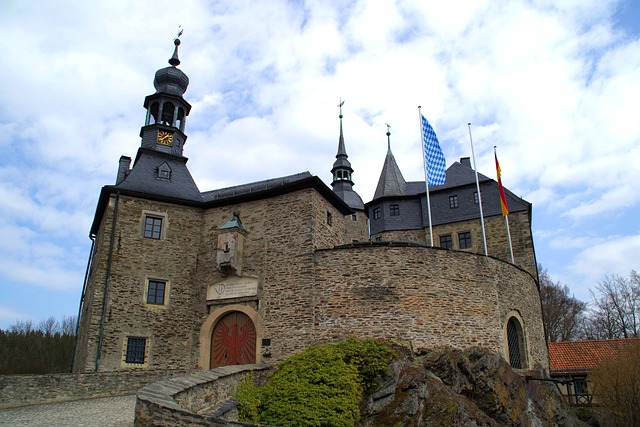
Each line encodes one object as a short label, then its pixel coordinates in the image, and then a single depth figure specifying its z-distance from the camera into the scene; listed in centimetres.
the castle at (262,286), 1544
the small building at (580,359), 2234
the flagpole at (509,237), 2380
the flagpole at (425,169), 2086
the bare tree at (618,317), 3253
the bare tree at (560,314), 3678
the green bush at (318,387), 1149
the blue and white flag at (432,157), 2127
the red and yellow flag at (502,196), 2283
